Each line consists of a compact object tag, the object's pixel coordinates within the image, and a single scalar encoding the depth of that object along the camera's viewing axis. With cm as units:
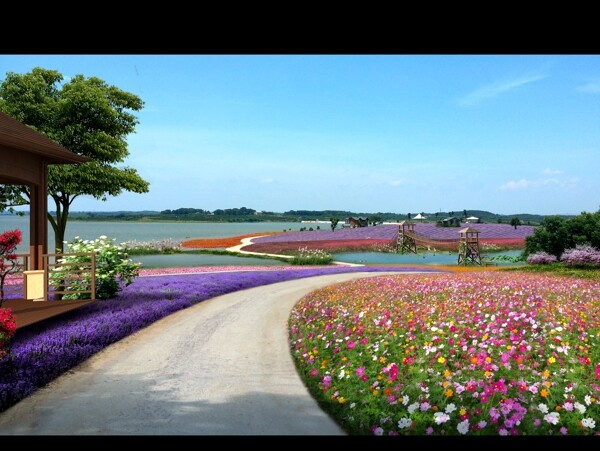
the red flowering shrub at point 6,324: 619
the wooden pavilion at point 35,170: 1085
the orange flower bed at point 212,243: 3553
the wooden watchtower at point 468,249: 2648
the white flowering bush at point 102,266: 1361
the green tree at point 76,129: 1669
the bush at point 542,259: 2078
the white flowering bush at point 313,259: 2888
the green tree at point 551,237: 2077
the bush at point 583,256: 1886
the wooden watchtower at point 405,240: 3133
